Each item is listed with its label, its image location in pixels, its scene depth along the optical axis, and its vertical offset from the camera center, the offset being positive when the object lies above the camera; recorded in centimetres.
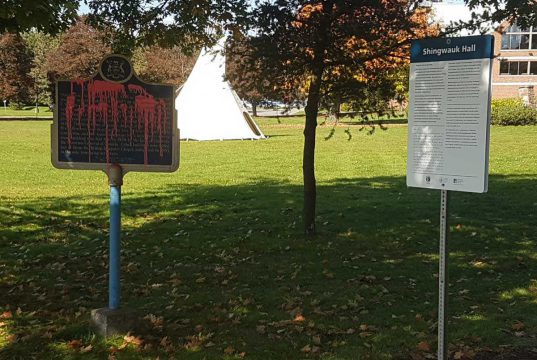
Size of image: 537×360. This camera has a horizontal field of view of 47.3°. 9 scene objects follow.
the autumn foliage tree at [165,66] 6719 +732
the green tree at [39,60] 6545 +809
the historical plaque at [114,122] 514 +8
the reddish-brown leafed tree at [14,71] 6250 +611
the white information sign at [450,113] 347 +15
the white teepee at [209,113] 3266 +107
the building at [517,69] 6234 +742
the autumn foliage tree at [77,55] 5819 +735
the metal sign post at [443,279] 368 -84
